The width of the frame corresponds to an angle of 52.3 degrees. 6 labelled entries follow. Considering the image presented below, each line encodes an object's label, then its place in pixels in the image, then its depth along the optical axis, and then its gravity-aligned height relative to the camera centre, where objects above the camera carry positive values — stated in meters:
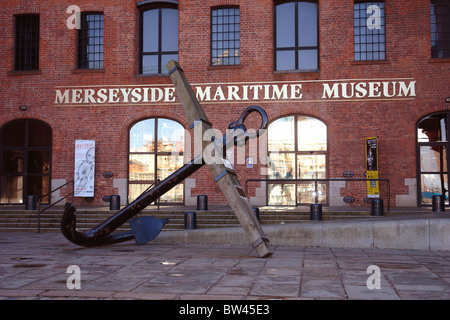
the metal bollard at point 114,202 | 13.32 -0.56
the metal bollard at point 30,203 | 14.04 -0.61
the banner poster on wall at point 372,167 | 14.80 +0.53
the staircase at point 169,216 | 11.85 -0.93
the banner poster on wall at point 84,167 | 16.25 +0.58
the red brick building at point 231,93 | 15.34 +3.18
